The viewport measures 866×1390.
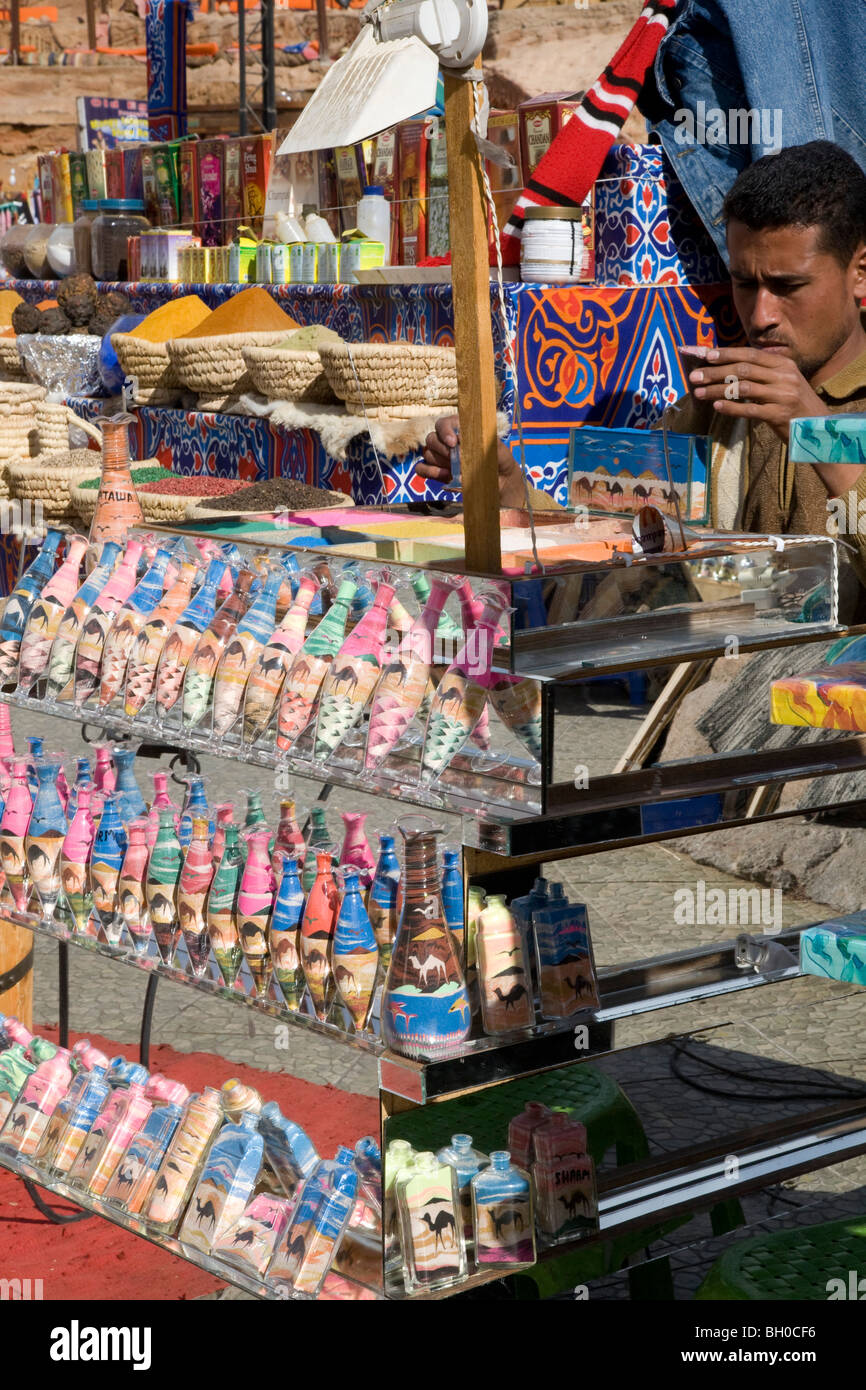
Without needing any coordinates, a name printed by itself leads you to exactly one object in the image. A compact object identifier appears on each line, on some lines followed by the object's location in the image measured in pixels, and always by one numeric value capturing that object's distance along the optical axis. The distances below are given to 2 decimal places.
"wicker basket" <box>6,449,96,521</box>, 5.46
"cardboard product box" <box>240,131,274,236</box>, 6.95
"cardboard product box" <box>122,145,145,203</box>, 8.27
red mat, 2.15
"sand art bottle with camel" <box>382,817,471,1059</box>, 1.56
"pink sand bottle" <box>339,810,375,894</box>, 1.88
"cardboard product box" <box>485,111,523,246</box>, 4.70
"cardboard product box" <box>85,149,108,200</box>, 8.70
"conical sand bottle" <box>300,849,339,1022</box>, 1.77
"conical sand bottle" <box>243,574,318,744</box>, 1.88
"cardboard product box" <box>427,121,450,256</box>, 5.34
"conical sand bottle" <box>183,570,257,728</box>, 1.99
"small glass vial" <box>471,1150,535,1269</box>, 1.62
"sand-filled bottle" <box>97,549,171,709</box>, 2.11
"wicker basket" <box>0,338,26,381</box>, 7.52
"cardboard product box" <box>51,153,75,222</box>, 9.09
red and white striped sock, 4.34
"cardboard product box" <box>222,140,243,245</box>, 7.18
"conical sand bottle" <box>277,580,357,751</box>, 1.83
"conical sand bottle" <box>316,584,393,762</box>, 1.78
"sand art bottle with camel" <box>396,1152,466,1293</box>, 1.58
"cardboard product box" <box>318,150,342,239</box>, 6.25
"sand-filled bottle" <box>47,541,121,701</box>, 2.22
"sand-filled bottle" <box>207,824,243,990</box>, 1.92
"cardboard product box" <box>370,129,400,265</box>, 5.64
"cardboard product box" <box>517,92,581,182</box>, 4.63
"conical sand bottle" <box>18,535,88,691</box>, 2.26
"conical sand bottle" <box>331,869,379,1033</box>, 1.71
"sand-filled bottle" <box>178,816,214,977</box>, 1.97
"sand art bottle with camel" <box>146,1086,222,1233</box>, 1.94
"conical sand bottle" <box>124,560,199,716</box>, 2.07
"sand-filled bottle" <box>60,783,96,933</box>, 2.20
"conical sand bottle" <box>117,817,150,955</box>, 2.09
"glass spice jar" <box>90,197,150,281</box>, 7.89
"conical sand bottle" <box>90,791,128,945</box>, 2.14
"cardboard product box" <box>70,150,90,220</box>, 8.92
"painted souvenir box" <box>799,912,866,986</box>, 1.41
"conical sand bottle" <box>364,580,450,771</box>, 1.72
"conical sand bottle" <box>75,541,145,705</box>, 2.16
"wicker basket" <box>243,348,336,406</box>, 5.02
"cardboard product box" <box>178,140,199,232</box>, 7.63
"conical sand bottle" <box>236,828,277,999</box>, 1.88
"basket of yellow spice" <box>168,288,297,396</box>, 5.48
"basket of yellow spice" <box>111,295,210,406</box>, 6.02
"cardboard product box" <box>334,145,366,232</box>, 5.97
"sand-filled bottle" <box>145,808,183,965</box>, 2.04
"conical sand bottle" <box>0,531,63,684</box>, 2.32
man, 2.34
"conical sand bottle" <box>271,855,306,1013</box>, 1.81
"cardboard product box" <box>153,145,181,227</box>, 7.82
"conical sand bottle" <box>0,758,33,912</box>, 2.31
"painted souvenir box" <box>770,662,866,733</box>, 1.39
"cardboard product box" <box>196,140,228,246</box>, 7.36
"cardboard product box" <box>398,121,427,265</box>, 5.46
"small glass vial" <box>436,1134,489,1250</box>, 1.64
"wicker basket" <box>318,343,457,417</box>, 4.59
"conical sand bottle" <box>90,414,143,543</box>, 2.49
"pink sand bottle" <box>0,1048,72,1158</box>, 2.22
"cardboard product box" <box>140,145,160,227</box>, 8.05
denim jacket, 4.11
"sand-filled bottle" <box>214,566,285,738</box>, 1.93
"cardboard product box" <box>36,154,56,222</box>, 9.41
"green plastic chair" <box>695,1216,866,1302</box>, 1.67
